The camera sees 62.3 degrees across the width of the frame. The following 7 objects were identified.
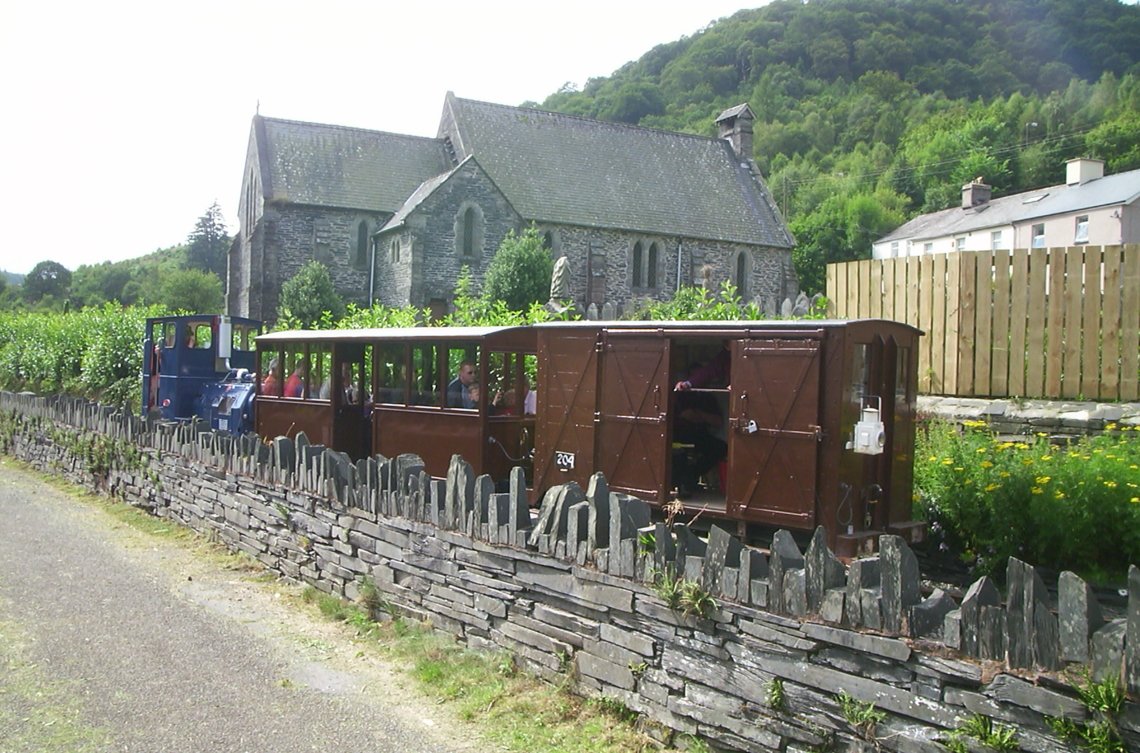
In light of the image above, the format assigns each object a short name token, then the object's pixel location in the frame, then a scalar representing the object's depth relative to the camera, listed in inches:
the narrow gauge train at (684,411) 285.1
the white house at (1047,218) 1486.2
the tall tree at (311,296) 1395.2
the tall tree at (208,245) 3575.3
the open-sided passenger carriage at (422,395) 385.7
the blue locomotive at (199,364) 649.6
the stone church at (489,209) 1464.1
